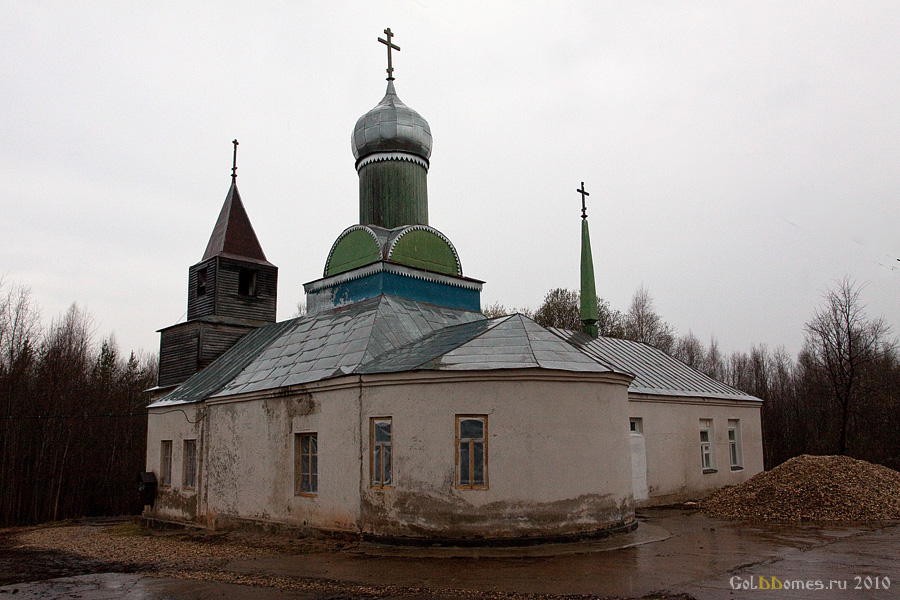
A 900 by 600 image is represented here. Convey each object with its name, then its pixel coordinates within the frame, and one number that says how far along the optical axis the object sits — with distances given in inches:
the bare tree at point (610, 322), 1457.9
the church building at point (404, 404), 435.2
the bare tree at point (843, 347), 956.0
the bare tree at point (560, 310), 1435.8
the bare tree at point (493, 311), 1515.7
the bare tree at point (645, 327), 1517.0
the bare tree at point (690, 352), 1924.7
